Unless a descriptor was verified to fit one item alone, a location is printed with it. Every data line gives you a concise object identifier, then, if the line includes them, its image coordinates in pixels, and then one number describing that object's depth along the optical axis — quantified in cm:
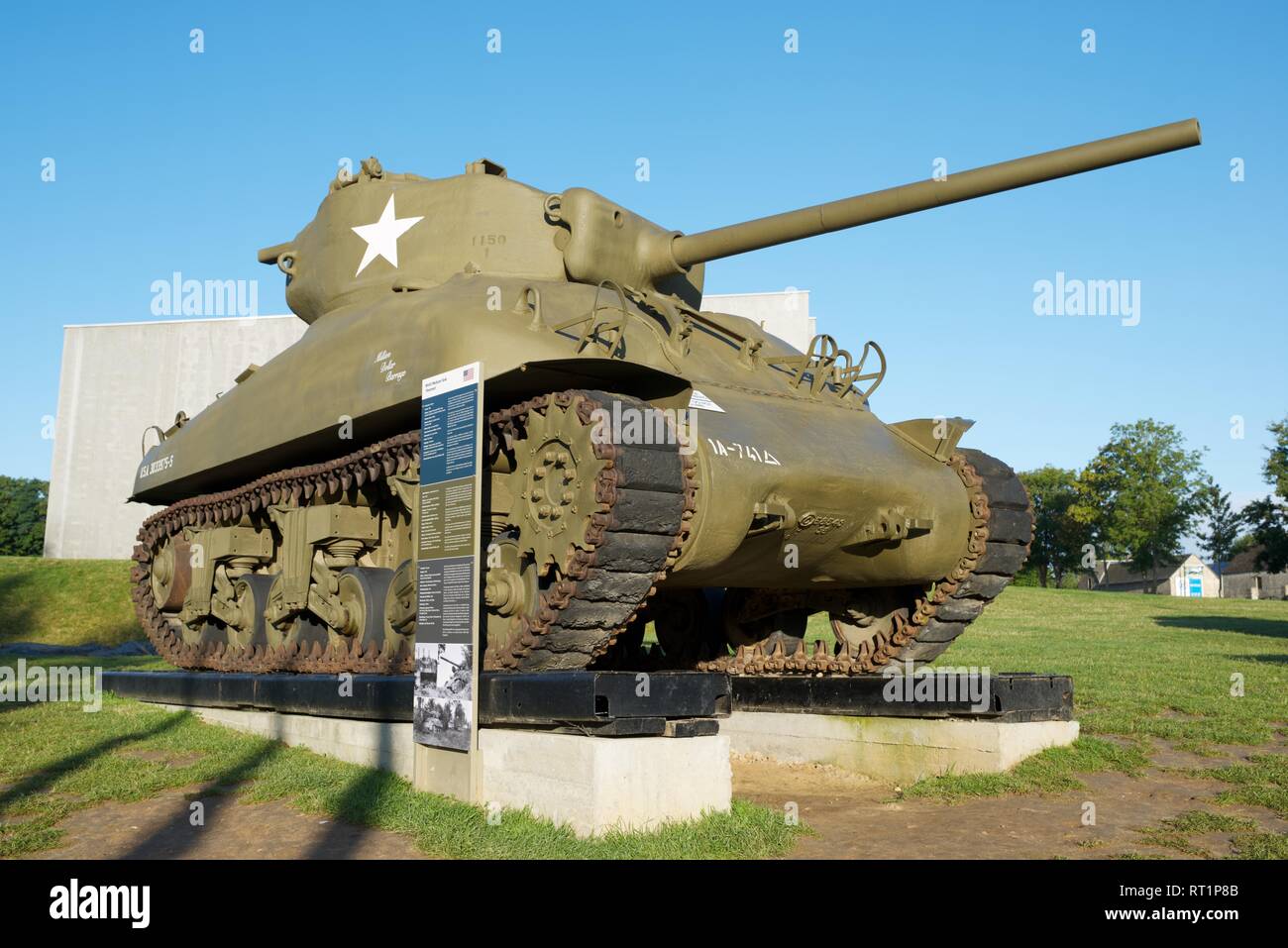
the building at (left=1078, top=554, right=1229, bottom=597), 8312
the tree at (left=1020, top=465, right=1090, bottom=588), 6819
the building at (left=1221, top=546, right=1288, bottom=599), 7094
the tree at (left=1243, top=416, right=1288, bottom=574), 4181
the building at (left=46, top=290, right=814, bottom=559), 3656
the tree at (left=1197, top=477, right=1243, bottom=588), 5931
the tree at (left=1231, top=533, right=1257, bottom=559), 7209
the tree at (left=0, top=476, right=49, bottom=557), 6625
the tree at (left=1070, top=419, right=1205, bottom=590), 5709
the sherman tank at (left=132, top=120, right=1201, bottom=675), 778
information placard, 746
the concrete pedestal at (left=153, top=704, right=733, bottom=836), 675
